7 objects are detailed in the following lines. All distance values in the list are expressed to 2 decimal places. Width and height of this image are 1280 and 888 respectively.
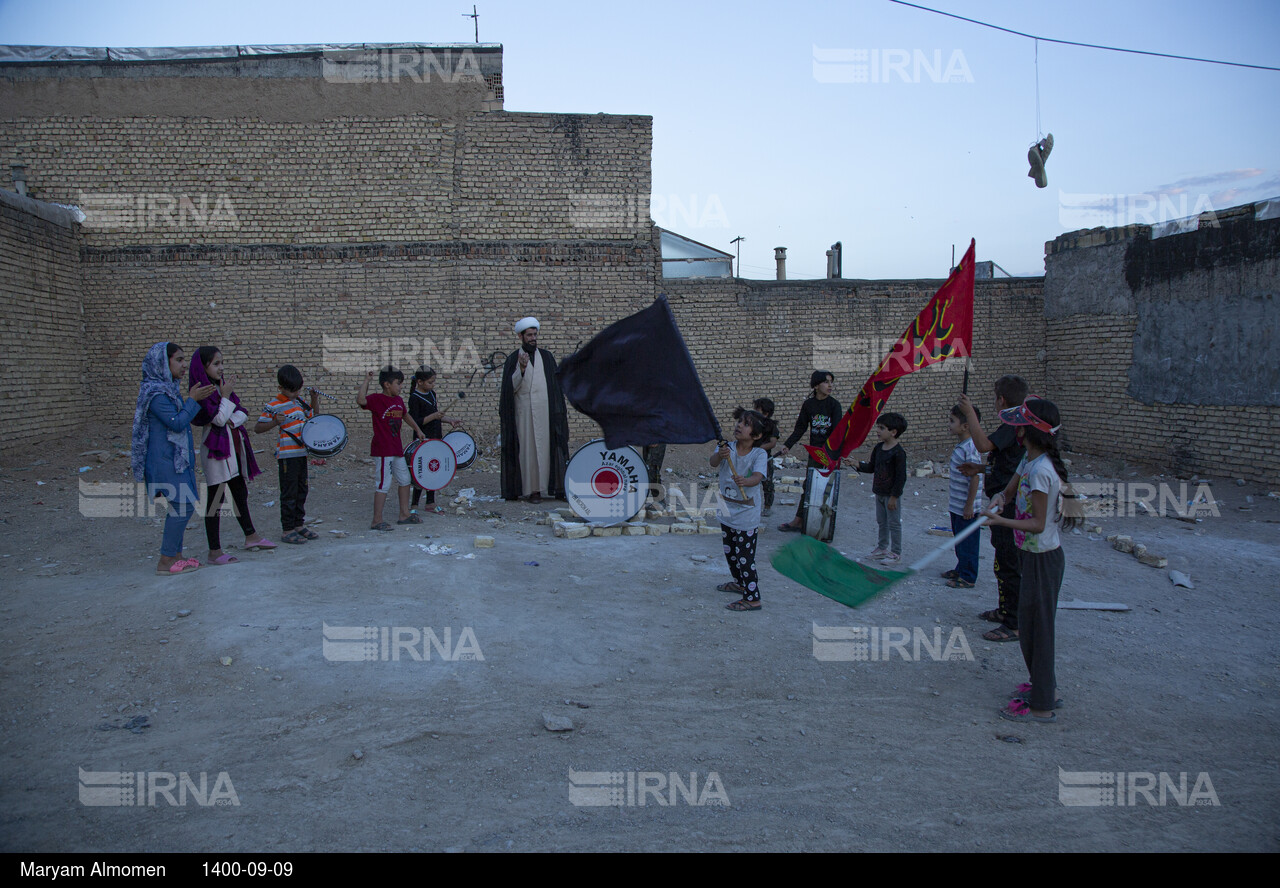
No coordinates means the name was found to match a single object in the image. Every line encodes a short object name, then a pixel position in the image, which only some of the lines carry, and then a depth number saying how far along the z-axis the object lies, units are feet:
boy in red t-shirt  24.04
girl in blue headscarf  17.84
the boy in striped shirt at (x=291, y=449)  22.24
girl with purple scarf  18.98
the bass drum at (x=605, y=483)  24.54
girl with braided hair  12.63
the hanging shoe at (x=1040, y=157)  36.47
